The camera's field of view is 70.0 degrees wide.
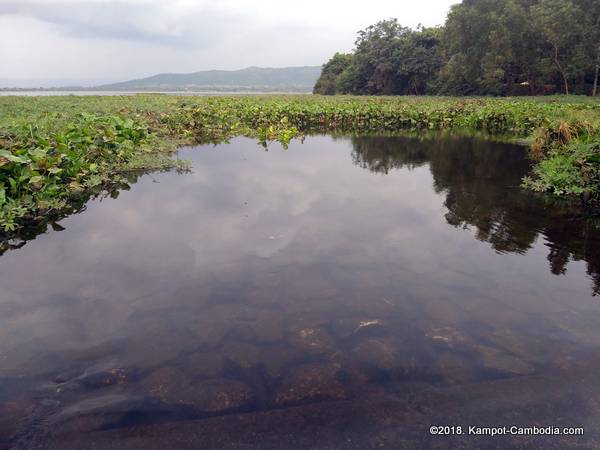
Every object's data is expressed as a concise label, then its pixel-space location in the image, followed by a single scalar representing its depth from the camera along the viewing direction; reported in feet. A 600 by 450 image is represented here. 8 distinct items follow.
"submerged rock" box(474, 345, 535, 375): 11.05
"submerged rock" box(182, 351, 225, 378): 11.00
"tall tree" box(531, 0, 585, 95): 100.58
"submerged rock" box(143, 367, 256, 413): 9.92
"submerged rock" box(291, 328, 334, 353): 11.96
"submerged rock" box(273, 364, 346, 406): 10.10
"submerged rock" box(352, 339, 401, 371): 11.23
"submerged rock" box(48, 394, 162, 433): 9.27
